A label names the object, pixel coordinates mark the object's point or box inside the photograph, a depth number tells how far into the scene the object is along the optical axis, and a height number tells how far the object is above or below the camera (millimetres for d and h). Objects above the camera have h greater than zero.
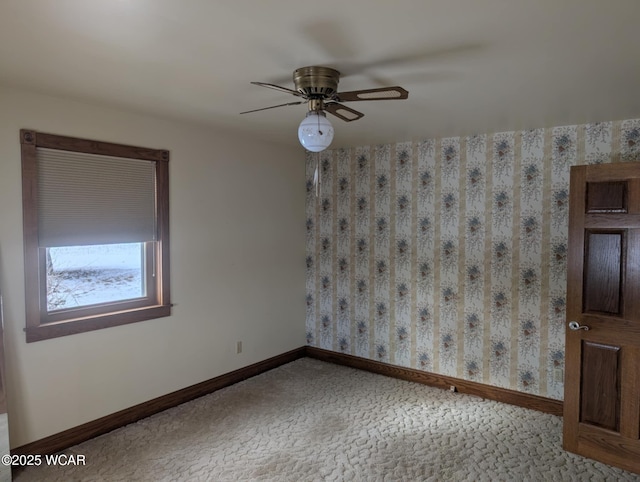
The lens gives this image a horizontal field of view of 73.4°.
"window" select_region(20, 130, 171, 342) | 2830 -83
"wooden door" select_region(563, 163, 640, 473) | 2801 -621
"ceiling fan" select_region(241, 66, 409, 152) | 2031 +628
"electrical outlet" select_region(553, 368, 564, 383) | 3561 -1252
